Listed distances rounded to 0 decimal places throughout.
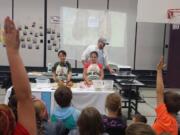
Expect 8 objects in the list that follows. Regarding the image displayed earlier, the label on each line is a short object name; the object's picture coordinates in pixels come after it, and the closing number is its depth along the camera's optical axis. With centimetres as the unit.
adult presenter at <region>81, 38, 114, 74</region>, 741
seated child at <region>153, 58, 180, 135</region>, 264
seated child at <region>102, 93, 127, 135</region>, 289
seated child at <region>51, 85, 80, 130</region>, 320
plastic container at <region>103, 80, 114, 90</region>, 582
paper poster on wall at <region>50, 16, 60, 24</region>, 958
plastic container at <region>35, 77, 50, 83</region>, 622
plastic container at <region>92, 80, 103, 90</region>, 577
